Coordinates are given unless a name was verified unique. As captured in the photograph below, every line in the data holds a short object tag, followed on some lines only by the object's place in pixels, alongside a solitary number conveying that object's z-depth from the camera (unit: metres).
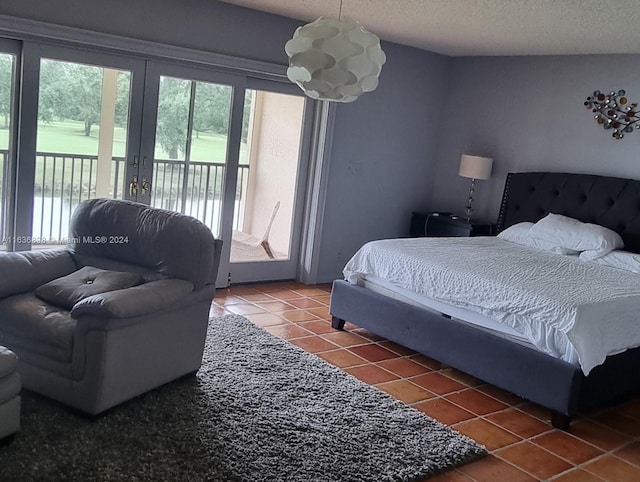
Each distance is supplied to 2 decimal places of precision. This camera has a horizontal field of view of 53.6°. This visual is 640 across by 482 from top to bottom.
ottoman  2.56
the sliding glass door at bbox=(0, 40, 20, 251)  4.22
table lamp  5.91
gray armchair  2.88
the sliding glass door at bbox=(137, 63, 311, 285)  4.98
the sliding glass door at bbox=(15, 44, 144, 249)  4.36
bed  3.44
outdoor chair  5.80
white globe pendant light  2.53
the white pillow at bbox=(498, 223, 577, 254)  4.92
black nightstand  5.95
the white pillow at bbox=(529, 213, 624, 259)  4.68
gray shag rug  2.58
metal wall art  5.01
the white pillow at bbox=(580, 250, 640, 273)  4.43
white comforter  3.40
